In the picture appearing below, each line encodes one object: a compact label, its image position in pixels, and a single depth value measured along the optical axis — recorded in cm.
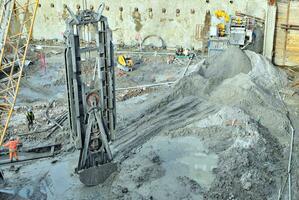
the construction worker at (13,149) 1733
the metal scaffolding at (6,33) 1716
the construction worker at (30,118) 2100
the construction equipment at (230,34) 2745
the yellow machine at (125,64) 2781
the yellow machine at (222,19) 2855
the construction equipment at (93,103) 1518
